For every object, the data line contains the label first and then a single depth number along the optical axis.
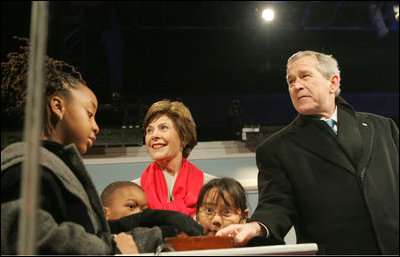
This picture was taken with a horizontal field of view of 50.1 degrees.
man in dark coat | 1.47
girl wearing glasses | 1.66
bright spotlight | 4.99
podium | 1.05
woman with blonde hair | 1.89
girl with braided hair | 1.03
